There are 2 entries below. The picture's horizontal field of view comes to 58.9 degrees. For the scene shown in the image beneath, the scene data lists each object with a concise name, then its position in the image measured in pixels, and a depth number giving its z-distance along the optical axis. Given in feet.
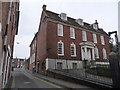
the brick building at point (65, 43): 56.95
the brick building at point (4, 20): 16.88
